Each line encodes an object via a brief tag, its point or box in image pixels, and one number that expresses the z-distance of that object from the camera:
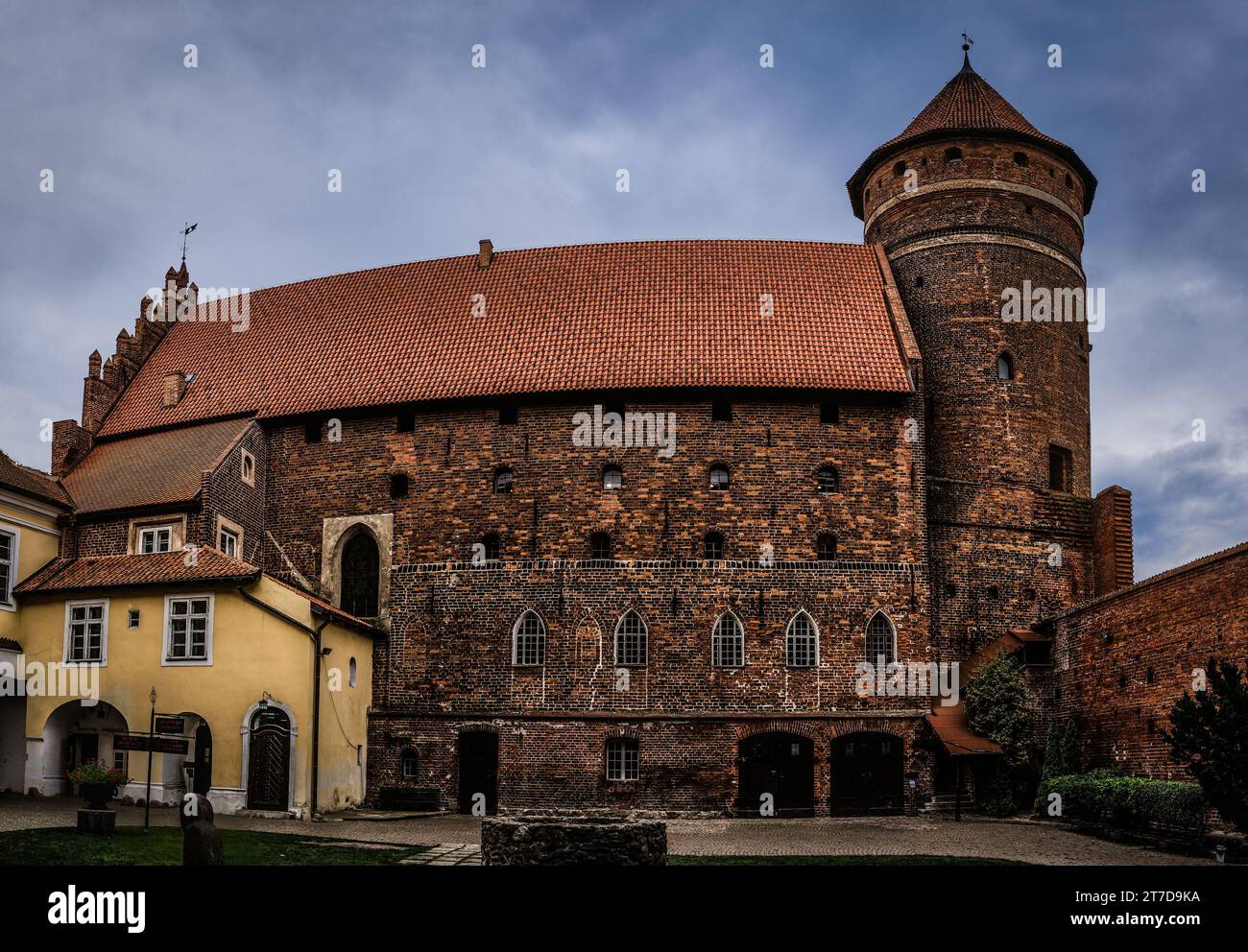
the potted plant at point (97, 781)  21.58
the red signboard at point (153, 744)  21.06
